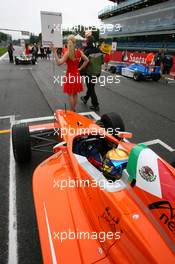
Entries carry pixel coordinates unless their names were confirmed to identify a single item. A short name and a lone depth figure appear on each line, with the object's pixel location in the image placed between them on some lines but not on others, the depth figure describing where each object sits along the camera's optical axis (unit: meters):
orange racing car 1.61
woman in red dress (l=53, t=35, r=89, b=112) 5.07
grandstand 30.42
